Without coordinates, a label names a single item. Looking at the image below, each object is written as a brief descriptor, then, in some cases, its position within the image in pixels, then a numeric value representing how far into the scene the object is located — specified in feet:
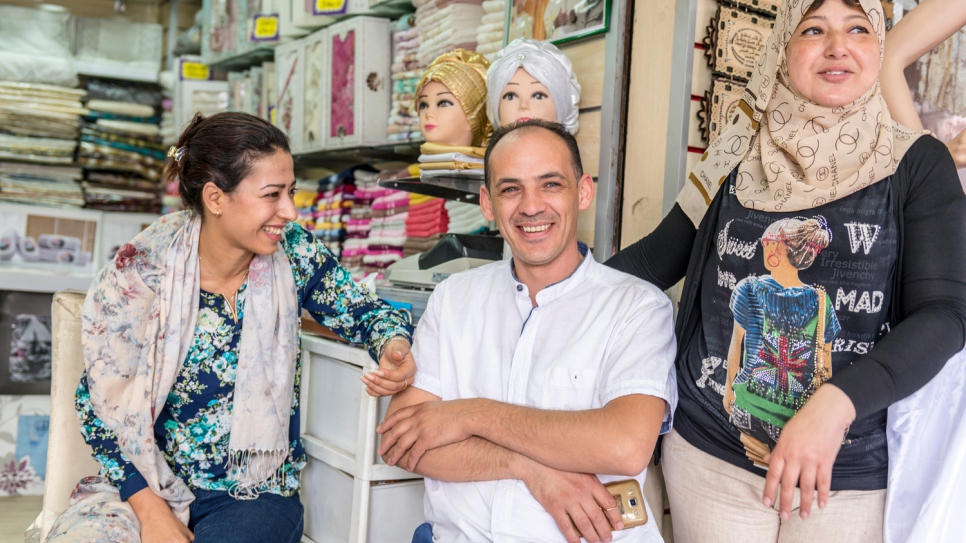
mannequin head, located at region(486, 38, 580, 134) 7.21
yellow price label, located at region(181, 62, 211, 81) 17.11
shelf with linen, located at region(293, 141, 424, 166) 11.87
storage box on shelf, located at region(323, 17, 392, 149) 12.33
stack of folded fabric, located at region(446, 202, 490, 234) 9.69
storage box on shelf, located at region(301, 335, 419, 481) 6.66
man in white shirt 5.15
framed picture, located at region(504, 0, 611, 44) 7.63
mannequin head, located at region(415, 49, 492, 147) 8.20
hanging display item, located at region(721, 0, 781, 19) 7.11
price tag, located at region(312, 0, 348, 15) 12.65
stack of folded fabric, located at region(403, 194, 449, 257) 10.57
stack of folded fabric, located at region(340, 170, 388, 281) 12.29
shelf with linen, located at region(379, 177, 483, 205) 8.01
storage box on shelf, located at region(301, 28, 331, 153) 13.34
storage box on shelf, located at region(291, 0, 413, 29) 12.17
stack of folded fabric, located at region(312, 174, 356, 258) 12.87
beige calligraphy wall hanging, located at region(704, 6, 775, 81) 6.98
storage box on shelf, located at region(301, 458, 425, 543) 6.69
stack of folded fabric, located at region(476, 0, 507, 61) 9.53
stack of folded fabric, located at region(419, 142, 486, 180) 7.64
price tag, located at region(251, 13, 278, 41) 14.85
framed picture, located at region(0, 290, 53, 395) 11.89
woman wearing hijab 4.26
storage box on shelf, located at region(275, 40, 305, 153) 14.33
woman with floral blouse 6.19
